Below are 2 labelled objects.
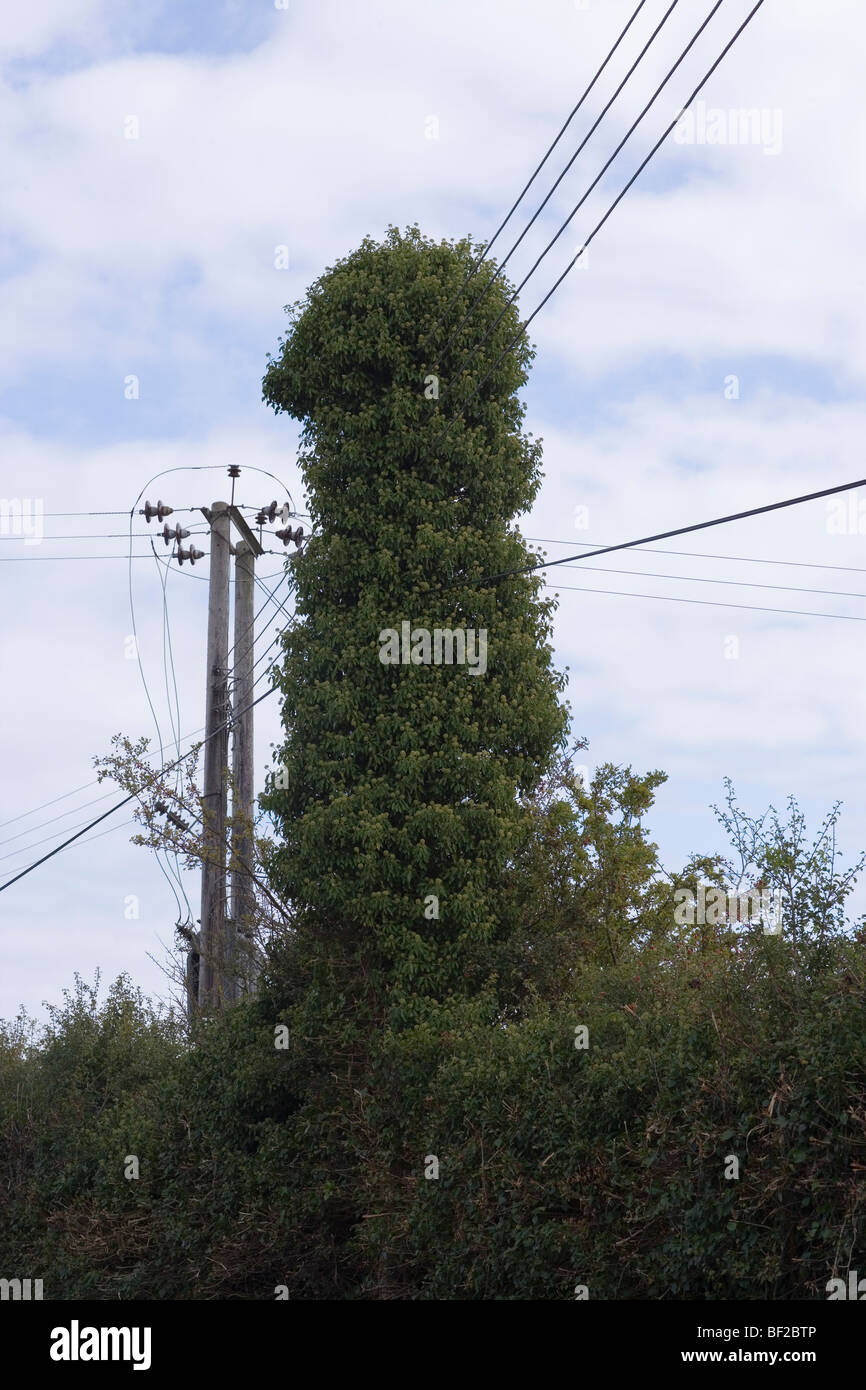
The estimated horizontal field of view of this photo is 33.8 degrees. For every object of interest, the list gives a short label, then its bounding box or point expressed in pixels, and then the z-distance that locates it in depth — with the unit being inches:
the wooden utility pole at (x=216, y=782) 816.9
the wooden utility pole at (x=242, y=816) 804.6
